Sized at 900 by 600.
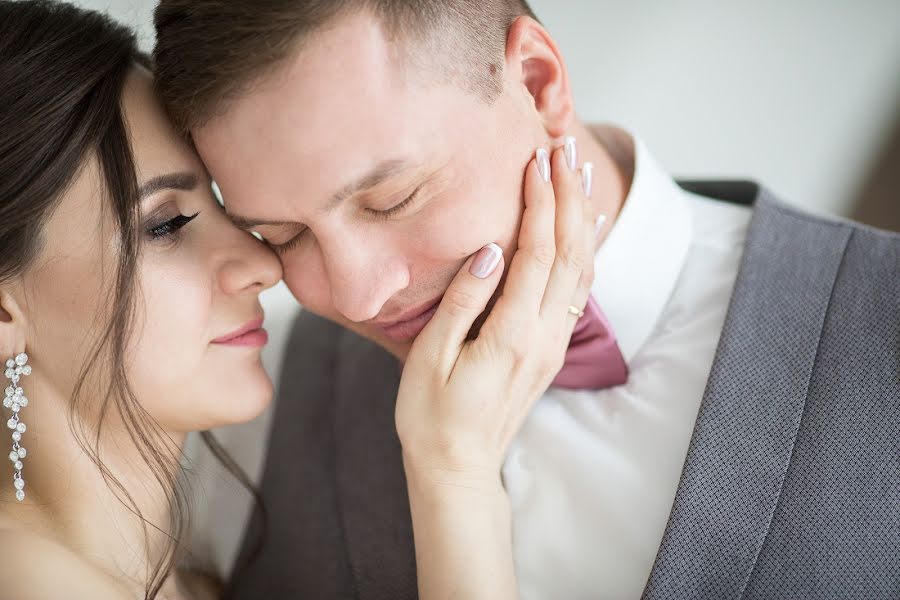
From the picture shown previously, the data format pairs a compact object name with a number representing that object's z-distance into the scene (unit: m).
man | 0.65
